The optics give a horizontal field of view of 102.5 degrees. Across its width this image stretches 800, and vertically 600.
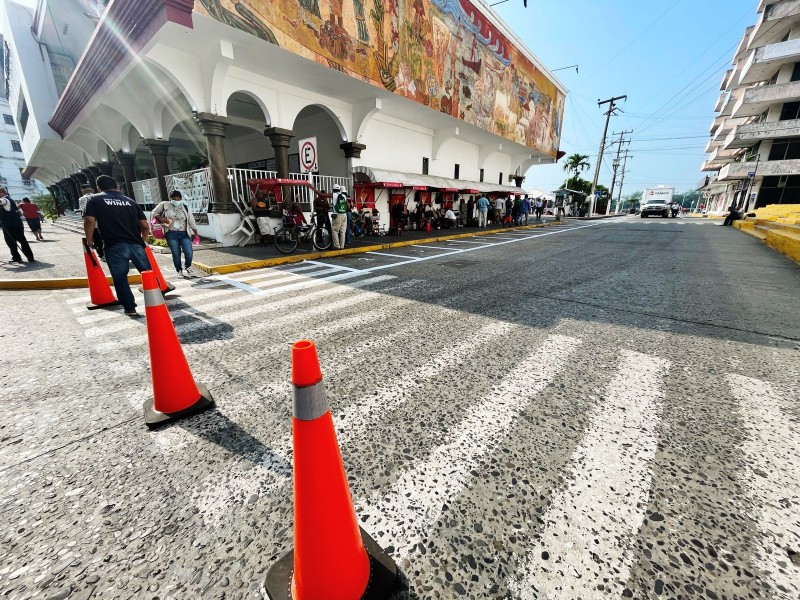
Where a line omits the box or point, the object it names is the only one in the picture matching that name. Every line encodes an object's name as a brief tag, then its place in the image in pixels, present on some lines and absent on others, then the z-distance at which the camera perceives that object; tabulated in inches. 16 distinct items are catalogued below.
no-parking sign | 351.9
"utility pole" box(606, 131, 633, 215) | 2659.0
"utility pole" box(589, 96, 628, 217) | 1572.2
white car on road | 1464.3
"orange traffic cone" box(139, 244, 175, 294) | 195.6
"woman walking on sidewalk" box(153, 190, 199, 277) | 257.6
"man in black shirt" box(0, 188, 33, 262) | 305.9
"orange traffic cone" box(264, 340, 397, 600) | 45.5
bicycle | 385.1
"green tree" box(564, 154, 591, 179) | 2242.5
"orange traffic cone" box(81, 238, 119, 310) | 197.3
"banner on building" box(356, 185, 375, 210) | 585.0
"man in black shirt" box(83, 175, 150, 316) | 175.8
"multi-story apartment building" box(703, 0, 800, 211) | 1079.6
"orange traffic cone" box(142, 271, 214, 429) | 91.5
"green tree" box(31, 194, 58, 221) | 997.4
